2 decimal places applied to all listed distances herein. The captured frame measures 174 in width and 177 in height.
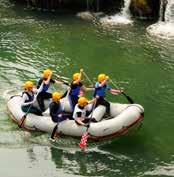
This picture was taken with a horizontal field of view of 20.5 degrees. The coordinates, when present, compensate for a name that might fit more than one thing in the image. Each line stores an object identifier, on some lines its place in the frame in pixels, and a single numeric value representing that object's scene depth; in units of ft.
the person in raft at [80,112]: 58.75
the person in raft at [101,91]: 61.62
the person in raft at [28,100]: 62.26
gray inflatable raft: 57.82
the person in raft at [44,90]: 64.03
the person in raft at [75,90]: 62.85
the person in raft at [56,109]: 59.36
